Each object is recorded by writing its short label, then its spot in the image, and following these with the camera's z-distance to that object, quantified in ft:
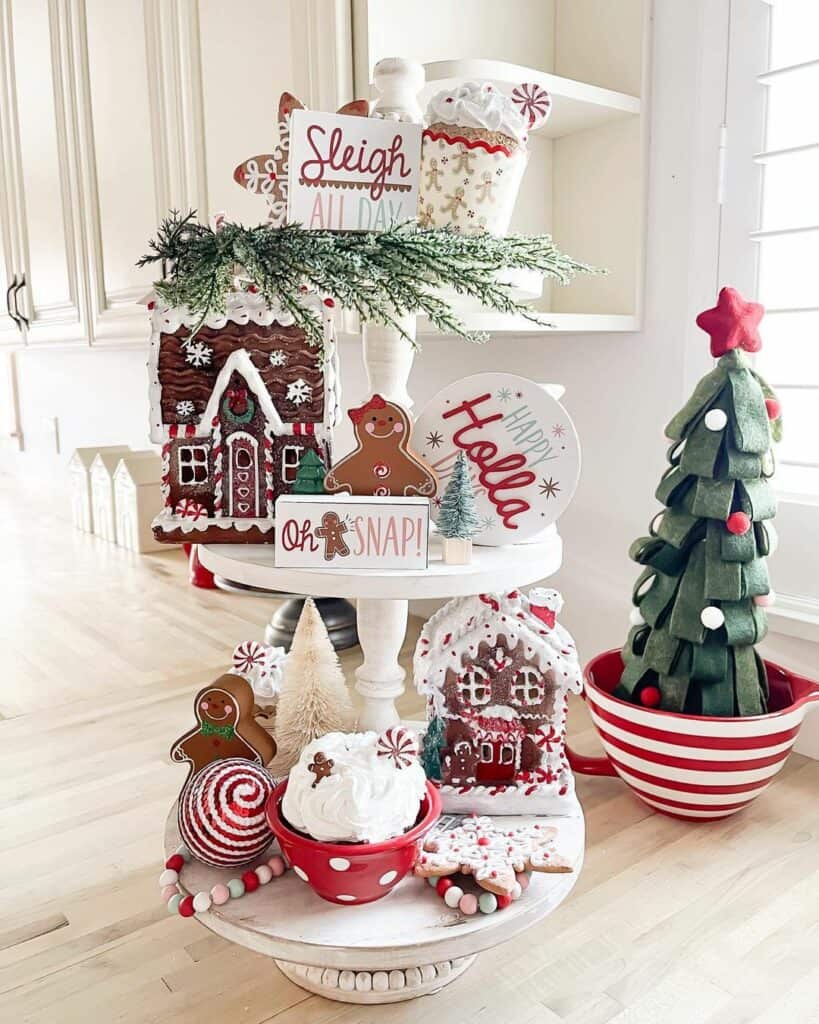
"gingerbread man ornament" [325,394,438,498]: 2.42
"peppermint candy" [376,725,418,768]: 2.46
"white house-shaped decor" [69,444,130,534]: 8.05
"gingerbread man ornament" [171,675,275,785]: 2.75
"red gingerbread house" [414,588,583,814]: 2.79
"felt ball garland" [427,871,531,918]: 2.40
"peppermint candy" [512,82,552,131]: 2.74
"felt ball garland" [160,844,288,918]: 2.45
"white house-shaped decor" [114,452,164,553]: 7.40
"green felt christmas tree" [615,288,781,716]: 3.41
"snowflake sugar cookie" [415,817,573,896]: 2.46
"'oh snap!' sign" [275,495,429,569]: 2.28
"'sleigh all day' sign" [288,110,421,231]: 2.32
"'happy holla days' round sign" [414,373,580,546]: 2.57
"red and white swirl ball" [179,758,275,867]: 2.55
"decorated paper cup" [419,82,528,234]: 2.56
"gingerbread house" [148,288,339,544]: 2.55
